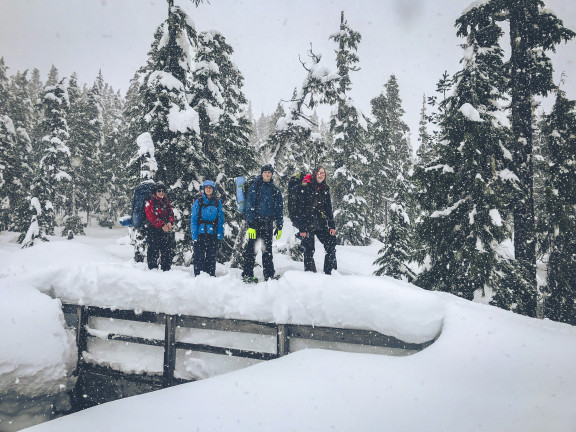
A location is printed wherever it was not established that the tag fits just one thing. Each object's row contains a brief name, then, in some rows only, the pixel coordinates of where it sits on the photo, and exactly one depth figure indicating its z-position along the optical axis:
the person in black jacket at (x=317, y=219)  6.46
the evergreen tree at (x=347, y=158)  21.06
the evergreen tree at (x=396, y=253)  13.14
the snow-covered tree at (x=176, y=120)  10.52
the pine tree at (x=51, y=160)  24.91
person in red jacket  7.05
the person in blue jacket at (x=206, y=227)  6.75
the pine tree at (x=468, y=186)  8.82
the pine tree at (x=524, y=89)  9.54
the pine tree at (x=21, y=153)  28.94
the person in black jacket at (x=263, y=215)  6.38
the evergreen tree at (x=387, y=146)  28.67
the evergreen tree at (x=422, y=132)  33.29
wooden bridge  4.44
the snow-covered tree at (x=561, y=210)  11.63
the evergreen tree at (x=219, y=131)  12.70
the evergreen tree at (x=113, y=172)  38.44
